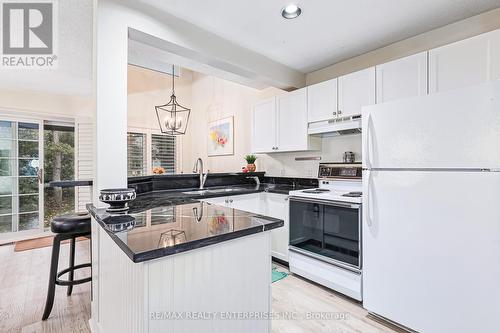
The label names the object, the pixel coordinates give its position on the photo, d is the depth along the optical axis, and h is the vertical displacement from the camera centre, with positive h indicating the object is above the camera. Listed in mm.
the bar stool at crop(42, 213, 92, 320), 1966 -559
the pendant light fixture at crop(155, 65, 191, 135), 4094 +787
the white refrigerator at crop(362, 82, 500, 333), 1423 -296
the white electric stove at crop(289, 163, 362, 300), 2143 -626
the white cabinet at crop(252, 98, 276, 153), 3373 +573
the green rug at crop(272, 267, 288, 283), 2633 -1205
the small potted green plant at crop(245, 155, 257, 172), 3785 +67
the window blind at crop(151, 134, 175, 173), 5216 +323
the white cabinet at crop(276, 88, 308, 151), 3002 +590
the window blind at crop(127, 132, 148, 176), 4891 +248
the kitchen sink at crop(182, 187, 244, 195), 2762 -297
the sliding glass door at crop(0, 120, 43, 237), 3994 -183
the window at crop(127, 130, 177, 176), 4931 +297
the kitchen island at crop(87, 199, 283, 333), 847 -426
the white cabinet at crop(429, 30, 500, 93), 1729 +784
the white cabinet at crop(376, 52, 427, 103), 2049 +781
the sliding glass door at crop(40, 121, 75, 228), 4395 +22
